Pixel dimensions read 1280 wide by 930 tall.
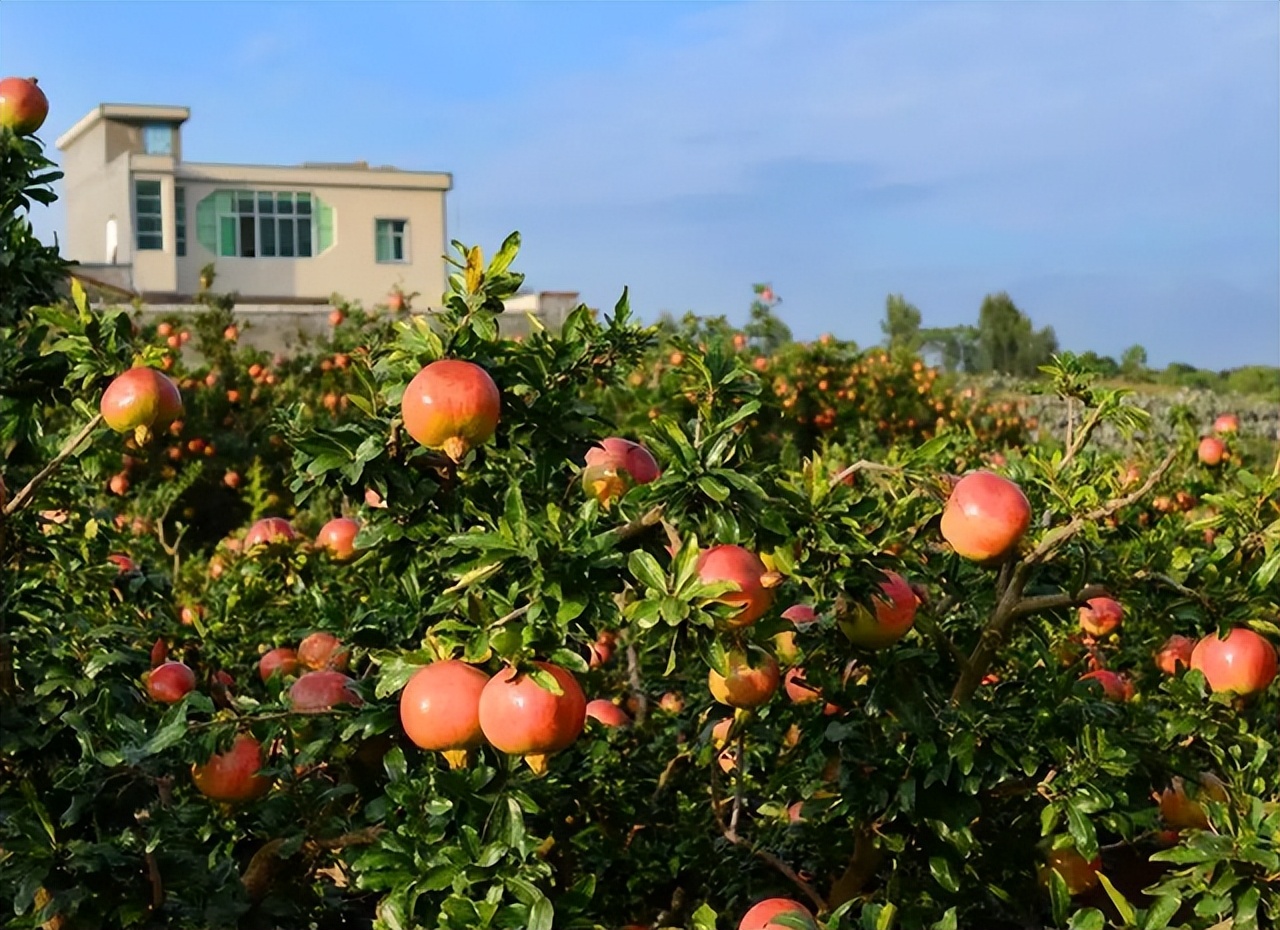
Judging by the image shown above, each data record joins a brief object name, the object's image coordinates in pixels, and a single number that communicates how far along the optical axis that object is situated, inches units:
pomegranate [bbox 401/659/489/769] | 71.7
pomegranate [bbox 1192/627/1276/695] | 94.0
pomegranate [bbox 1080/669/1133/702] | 119.4
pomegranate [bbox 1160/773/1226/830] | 97.0
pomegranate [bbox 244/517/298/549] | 147.4
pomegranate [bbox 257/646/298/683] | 114.6
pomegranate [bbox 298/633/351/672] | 109.7
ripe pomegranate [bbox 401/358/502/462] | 77.1
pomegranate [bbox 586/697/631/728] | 123.6
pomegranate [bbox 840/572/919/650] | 82.7
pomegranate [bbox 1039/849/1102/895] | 94.1
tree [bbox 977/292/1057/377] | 1293.1
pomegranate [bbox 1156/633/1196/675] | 134.3
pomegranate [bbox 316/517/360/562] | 125.6
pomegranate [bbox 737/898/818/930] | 81.5
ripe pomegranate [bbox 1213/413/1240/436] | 208.5
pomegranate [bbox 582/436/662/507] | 85.5
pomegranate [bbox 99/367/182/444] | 91.6
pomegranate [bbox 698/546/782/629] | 71.5
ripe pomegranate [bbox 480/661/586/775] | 69.4
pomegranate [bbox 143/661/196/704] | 101.5
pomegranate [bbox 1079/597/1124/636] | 136.5
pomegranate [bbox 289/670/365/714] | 90.7
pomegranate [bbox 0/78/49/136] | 121.7
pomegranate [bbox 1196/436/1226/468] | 199.9
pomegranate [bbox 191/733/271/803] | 89.0
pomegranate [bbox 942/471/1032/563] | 82.0
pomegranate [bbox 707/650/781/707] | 79.9
